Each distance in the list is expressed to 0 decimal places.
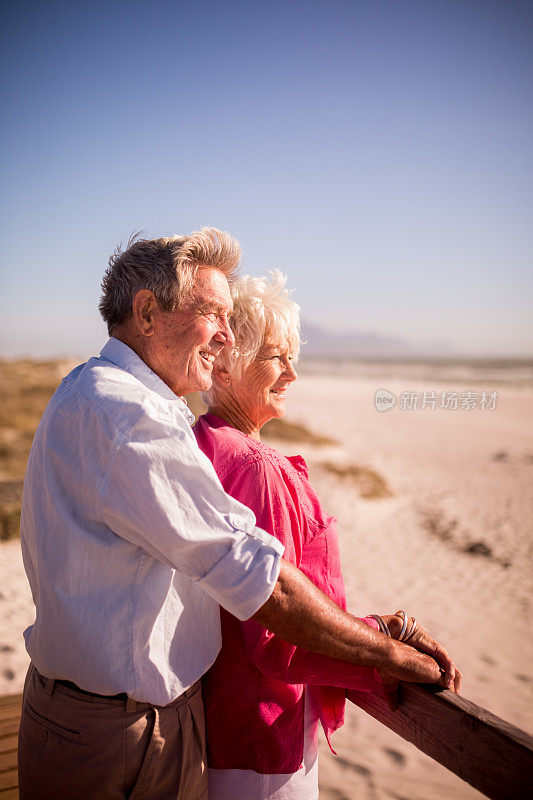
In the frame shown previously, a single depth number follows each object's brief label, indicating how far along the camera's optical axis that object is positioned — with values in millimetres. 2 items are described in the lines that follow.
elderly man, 1167
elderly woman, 1436
